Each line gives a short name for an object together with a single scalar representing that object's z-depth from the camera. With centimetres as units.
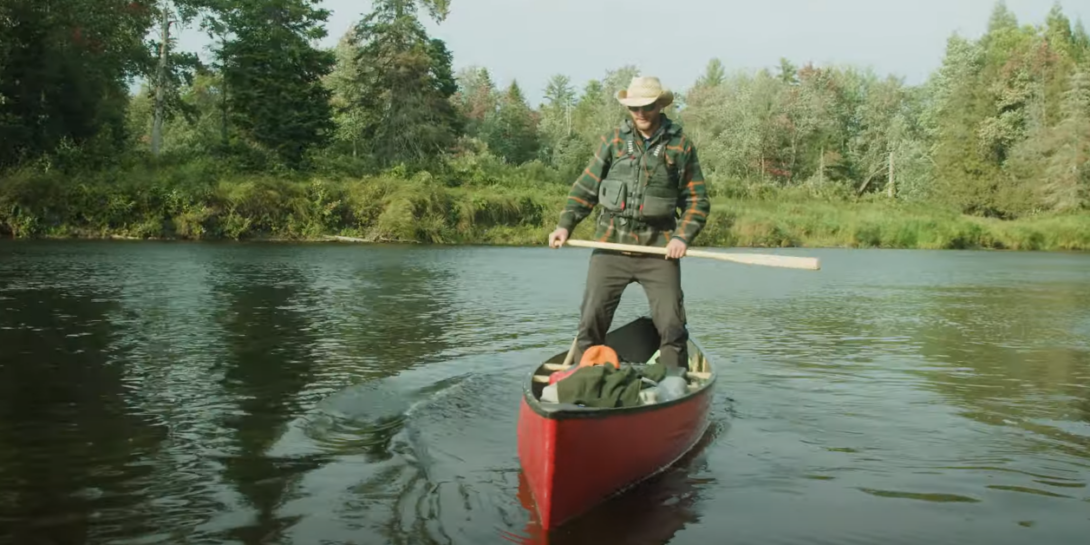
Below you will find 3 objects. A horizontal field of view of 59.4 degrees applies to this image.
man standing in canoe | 636
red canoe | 461
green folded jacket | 511
